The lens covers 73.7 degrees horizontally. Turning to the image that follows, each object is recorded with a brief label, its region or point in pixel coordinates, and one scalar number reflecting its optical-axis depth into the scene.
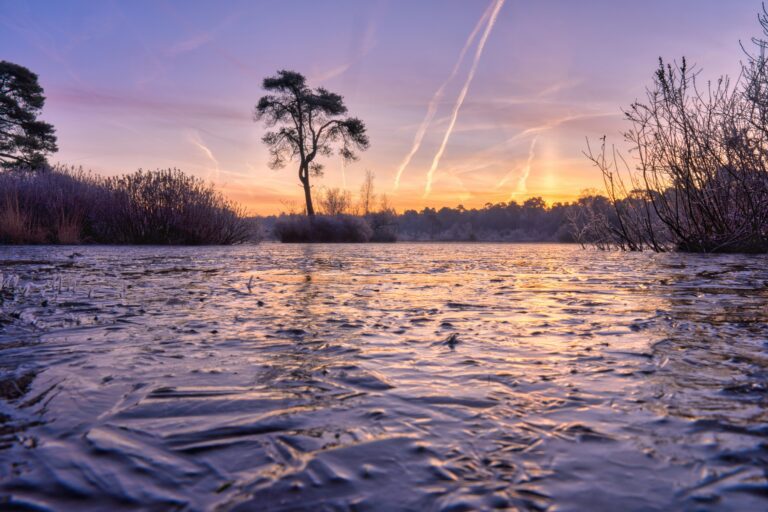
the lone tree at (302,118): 29.33
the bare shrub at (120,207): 16.00
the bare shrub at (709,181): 7.36
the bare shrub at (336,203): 33.72
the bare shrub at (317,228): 26.25
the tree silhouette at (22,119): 29.66
